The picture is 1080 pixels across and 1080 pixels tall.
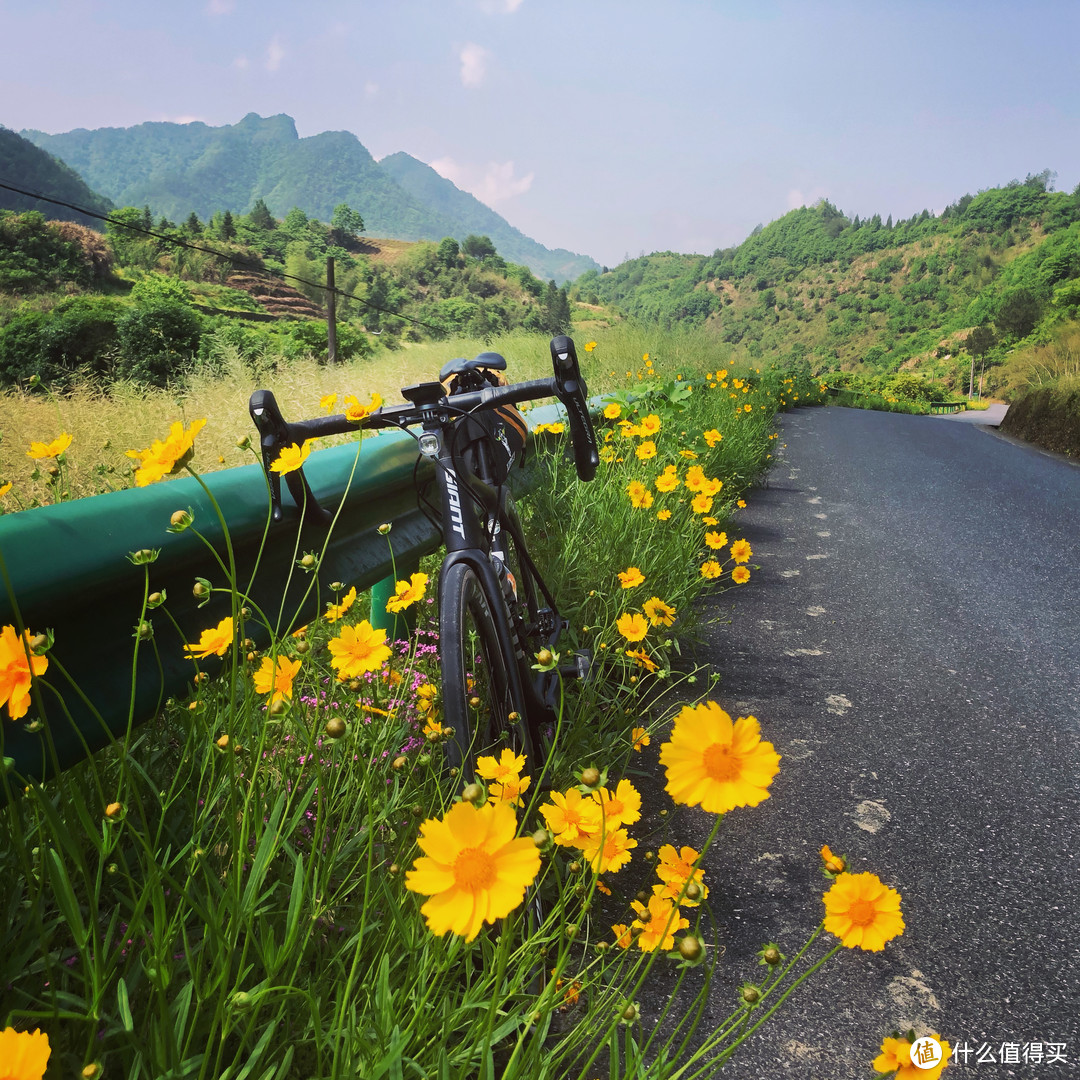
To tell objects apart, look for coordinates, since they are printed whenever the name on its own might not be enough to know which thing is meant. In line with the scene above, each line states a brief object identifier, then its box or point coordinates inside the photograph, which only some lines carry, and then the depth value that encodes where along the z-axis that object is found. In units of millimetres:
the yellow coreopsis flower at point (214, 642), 1144
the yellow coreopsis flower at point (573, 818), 976
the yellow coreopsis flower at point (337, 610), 1424
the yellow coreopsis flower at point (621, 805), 1025
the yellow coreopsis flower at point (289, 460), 1242
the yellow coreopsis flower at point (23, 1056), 458
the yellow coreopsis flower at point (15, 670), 694
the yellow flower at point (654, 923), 973
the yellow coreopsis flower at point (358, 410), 1429
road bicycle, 1354
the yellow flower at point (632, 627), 1775
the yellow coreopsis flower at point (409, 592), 1438
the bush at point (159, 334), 21578
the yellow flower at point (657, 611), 1862
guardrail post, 2152
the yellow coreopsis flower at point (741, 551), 2861
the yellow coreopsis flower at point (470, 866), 594
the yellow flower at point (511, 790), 952
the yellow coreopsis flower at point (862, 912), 800
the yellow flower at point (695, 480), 3030
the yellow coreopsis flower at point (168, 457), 927
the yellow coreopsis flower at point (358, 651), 1109
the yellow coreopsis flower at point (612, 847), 966
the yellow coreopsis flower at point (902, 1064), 656
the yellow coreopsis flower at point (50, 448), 1465
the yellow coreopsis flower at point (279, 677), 1044
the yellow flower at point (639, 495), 2688
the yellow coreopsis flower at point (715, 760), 708
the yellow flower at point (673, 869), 1038
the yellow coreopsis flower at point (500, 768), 970
